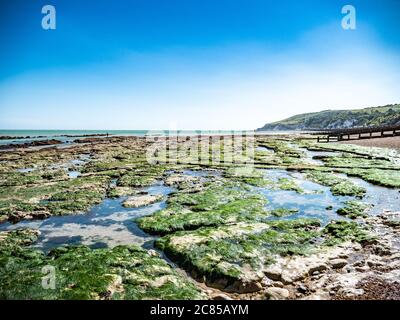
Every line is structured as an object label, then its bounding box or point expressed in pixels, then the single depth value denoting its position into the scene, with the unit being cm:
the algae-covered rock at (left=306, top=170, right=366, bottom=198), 2139
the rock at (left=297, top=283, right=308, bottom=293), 946
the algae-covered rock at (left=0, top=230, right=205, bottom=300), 916
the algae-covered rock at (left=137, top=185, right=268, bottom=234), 1594
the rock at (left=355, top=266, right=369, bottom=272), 1041
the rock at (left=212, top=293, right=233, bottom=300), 918
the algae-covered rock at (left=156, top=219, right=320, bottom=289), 1084
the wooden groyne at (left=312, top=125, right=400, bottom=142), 7012
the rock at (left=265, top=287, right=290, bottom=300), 917
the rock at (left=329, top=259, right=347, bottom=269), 1085
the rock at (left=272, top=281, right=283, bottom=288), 990
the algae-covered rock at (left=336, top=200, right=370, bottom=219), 1639
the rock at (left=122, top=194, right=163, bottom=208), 2030
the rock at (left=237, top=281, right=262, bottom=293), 974
